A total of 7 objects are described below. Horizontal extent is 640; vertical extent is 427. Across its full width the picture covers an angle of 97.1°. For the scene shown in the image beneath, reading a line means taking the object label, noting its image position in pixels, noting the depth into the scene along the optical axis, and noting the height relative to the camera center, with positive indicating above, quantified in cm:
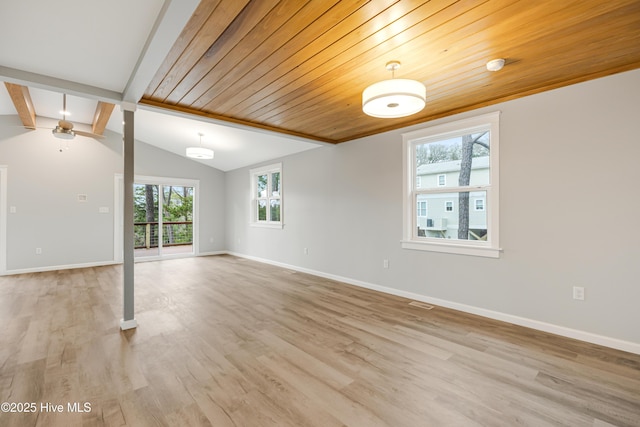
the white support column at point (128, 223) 295 -11
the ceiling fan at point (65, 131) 415 +121
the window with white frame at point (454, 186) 319 +32
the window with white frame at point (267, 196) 639 +39
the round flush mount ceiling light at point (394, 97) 209 +87
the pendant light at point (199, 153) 514 +110
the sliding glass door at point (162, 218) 712 -15
